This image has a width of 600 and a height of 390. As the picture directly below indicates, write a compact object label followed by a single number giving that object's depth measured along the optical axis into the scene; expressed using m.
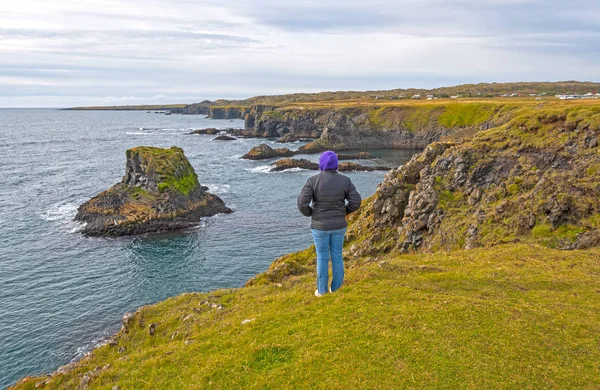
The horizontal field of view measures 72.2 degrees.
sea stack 62.72
